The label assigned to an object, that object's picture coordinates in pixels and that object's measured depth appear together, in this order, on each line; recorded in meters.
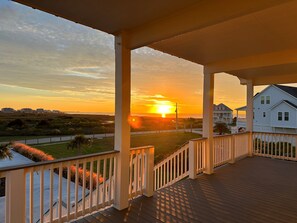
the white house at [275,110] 15.97
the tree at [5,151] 3.66
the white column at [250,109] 6.90
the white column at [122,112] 3.14
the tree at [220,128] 13.42
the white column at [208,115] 5.00
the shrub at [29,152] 5.16
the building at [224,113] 18.78
